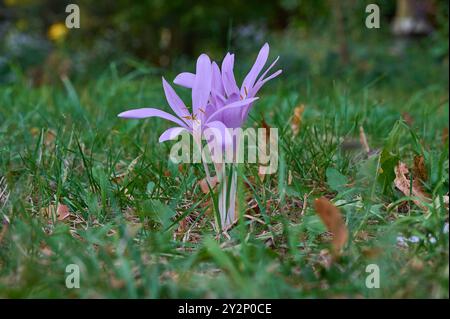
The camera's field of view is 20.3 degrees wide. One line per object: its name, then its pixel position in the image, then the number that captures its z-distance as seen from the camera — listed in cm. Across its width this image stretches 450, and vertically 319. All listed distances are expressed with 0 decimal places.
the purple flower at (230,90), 81
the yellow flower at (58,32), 285
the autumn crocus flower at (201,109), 81
